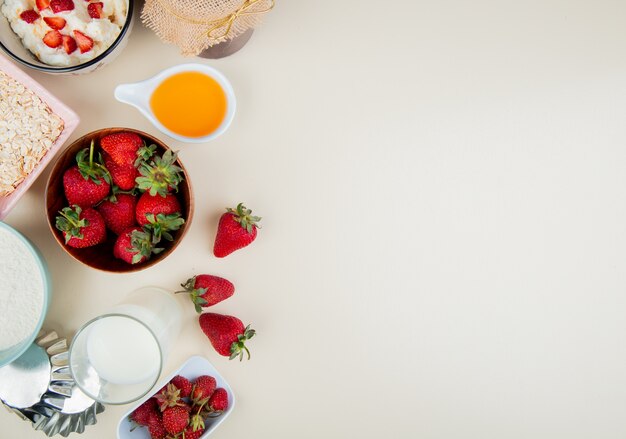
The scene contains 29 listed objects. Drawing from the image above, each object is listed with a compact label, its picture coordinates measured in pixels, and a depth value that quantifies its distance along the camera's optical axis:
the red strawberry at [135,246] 0.85
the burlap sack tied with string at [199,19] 0.85
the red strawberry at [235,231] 0.94
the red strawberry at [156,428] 0.95
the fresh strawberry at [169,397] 0.94
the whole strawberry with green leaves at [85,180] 0.85
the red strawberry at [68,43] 0.88
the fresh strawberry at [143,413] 0.94
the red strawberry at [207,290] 0.95
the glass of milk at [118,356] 0.87
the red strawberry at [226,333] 0.94
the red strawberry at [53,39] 0.88
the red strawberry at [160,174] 0.85
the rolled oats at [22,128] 0.88
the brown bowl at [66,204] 0.86
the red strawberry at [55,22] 0.87
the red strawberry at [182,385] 0.96
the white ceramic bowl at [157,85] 0.91
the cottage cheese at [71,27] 0.88
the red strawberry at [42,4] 0.88
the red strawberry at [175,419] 0.93
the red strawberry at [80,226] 0.84
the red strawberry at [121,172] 0.88
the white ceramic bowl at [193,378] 0.94
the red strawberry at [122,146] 0.86
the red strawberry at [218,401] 0.97
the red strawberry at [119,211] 0.90
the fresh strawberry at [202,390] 0.96
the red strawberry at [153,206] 0.87
